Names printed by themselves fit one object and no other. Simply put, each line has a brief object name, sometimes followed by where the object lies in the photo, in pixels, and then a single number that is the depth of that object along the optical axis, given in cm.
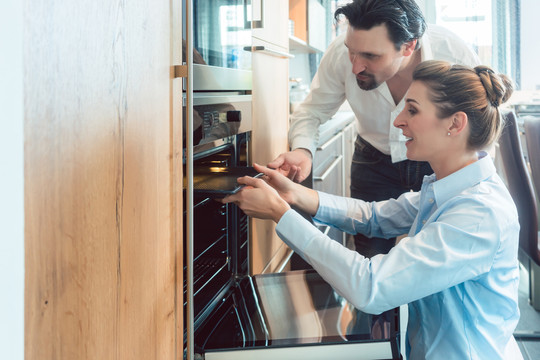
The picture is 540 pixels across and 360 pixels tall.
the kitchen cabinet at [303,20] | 382
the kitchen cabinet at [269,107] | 163
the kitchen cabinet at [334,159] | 245
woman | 112
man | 163
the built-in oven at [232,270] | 106
